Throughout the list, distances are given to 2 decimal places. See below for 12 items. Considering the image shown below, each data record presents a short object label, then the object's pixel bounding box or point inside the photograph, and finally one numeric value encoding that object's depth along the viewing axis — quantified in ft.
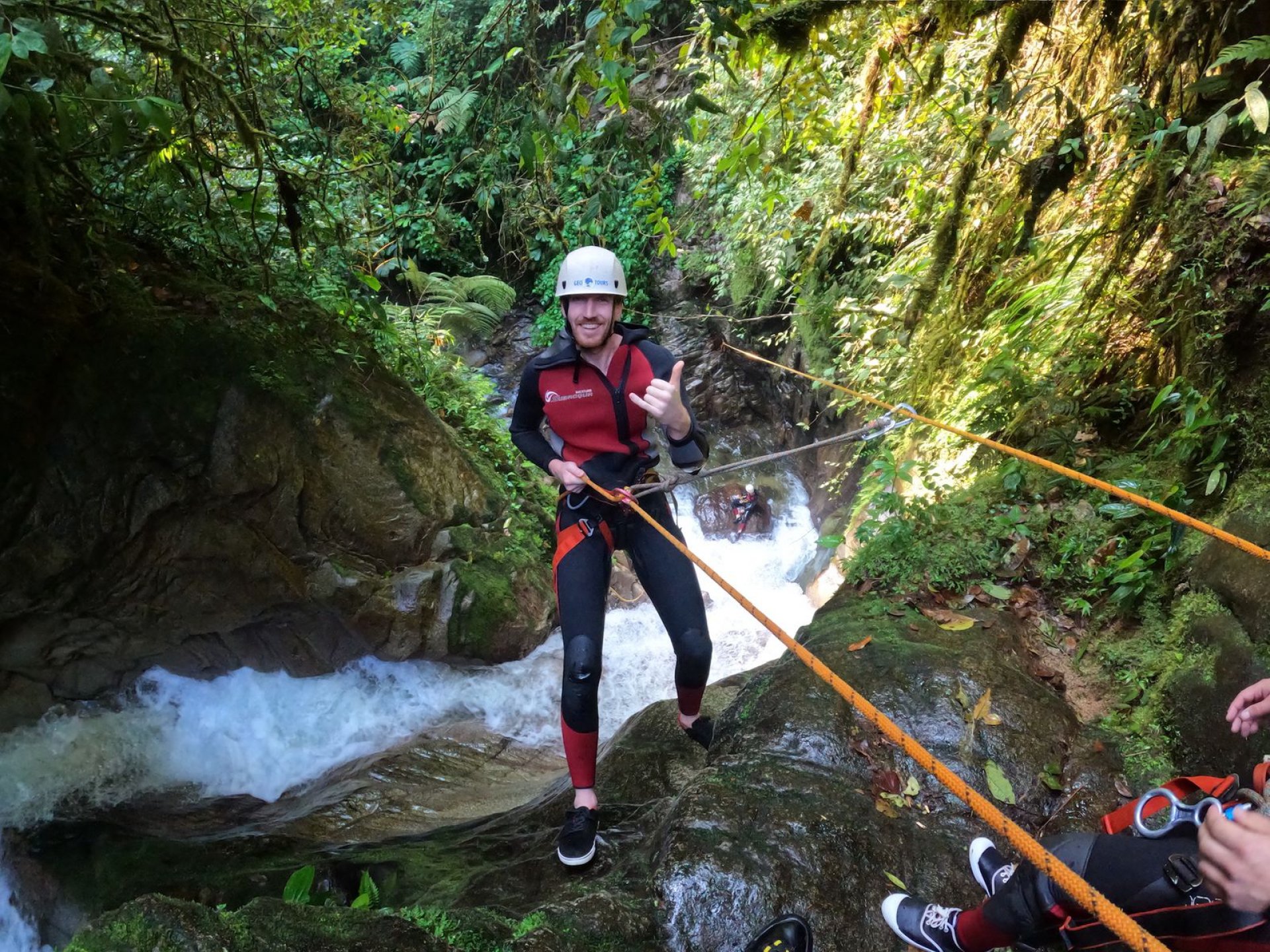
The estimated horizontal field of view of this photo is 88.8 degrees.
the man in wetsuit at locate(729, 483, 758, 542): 30.27
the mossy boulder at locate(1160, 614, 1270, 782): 7.20
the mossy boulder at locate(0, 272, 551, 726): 13.39
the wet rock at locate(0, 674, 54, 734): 13.92
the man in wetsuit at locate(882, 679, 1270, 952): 3.99
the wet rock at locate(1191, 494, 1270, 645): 7.59
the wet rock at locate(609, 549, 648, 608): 23.23
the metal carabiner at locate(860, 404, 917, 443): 9.61
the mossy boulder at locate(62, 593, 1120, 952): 6.78
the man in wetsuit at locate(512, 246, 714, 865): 8.76
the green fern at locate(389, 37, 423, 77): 36.27
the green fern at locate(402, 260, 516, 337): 29.30
